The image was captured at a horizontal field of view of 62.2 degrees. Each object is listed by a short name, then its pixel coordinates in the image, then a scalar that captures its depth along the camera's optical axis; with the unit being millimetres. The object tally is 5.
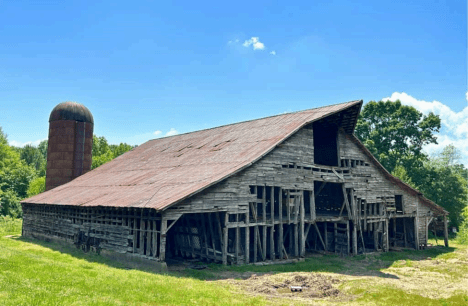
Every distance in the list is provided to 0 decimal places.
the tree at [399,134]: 52906
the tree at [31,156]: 97000
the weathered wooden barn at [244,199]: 20281
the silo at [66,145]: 37781
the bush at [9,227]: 34547
